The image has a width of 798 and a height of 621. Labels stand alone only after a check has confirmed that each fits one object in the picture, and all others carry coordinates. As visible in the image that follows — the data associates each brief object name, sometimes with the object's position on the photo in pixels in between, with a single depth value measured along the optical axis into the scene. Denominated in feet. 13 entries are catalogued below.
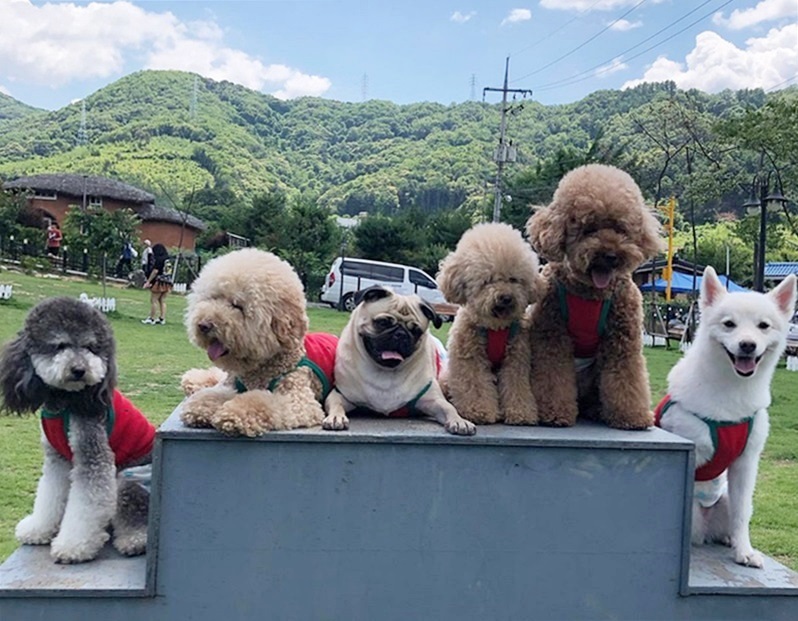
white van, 86.53
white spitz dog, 10.19
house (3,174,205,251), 144.87
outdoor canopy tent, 108.68
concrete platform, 8.87
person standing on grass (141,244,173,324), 53.16
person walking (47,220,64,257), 106.11
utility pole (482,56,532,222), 103.83
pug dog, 9.98
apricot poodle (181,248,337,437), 9.05
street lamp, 58.34
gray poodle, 8.97
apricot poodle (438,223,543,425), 10.27
